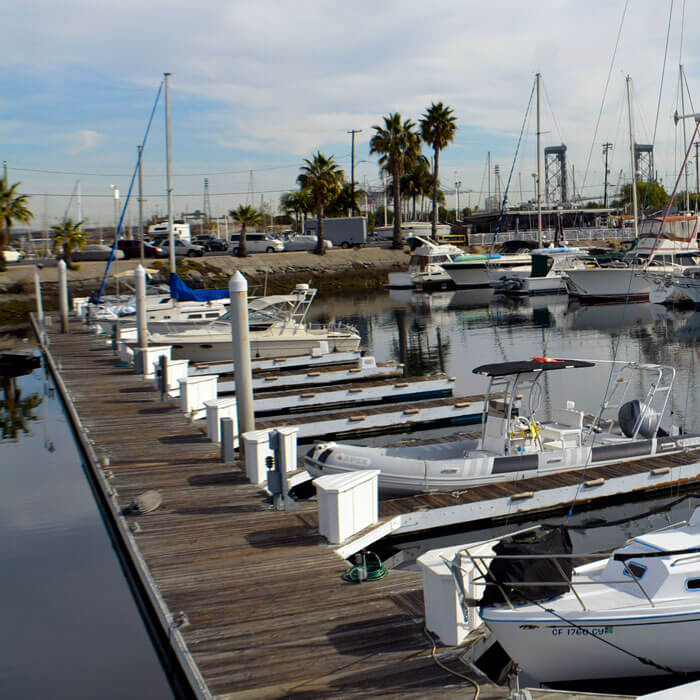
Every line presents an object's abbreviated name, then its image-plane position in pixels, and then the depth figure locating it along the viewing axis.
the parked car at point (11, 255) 57.11
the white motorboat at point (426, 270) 62.53
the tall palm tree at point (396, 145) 68.81
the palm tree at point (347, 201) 87.12
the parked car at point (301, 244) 71.94
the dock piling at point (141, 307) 22.40
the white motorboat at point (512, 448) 12.20
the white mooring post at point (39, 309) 36.28
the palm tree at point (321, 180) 65.94
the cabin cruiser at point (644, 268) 46.16
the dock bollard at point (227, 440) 12.50
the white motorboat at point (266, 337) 26.03
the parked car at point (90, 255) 61.81
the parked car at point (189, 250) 63.47
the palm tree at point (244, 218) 63.34
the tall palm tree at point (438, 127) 70.25
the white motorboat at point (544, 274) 56.28
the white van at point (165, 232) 68.81
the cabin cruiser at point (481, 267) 60.81
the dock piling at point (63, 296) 34.22
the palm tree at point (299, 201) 72.62
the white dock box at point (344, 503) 8.98
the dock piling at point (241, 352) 12.05
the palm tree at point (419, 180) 83.21
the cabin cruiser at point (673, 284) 44.00
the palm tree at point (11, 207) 54.91
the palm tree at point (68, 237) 56.91
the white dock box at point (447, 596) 6.65
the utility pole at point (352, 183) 86.17
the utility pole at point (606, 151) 127.19
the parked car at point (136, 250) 59.03
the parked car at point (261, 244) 68.94
